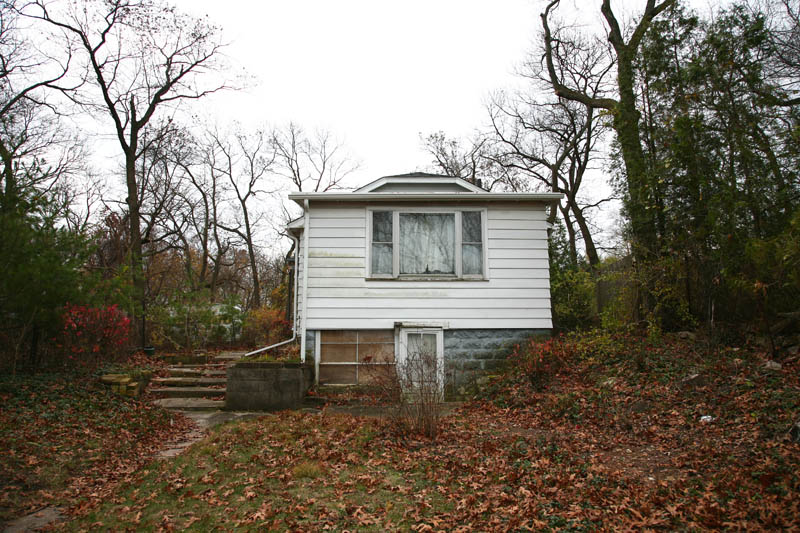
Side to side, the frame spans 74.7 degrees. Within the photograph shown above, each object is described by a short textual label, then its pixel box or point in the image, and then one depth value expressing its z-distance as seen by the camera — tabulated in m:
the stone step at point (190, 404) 9.88
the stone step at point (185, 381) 11.07
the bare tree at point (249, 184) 29.94
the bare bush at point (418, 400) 7.06
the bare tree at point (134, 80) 17.44
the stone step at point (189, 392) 10.58
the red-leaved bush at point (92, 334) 9.36
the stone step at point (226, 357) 13.05
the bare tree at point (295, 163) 30.70
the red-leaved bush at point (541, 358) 9.37
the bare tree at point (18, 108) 15.24
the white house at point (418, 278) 10.71
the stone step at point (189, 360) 12.71
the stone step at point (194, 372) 11.65
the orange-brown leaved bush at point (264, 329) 15.66
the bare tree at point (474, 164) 24.69
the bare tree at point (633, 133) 10.09
